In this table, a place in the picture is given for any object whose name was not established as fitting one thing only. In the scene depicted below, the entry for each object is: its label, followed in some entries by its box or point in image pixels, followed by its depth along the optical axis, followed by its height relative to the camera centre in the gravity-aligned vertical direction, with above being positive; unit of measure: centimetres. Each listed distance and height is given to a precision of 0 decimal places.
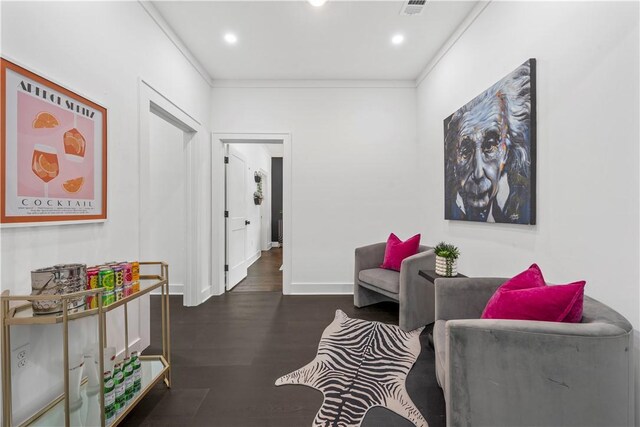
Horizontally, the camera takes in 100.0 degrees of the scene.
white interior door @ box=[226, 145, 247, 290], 373 -6
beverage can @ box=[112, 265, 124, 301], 141 -36
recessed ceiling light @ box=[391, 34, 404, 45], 268 +177
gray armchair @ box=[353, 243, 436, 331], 249 -74
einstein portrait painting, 171 +45
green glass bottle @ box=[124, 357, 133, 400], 143 -90
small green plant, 209 -31
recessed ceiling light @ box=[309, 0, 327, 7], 217 +172
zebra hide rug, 154 -112
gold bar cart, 113 -54
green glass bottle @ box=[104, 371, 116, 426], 130 -92
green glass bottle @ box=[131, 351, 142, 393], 150 -91
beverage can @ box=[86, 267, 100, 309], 131 -36
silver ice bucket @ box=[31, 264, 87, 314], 118 -33
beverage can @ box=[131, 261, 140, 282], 155 -34
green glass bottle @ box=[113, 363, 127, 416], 136 -91
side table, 209 -51
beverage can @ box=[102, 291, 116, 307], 132 -42
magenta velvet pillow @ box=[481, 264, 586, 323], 111 -39
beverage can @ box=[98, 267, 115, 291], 136 -34
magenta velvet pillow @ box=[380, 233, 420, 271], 297 -44
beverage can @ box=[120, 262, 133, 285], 149 -34
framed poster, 120 +32
